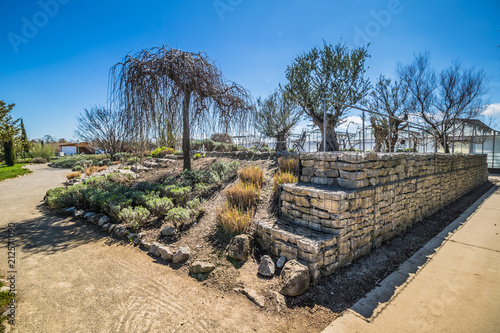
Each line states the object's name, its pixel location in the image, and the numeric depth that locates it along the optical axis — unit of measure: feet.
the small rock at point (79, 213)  17.53
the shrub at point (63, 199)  19.08
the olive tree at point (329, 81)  34.24
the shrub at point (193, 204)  15.61
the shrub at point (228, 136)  24.55
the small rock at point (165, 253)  11.21
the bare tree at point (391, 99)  49.21
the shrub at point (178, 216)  13.92
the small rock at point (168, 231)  13.21
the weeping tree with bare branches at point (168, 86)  17.58
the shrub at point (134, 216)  14.28
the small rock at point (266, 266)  9.45
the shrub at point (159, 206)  15.40
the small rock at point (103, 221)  15.62
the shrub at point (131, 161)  41.90
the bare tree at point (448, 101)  47.42
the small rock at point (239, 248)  10.53
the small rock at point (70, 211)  18.40
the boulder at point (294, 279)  8.30
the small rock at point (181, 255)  10.90
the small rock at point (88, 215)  16.86
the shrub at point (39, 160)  68.95
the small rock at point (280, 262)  9.85
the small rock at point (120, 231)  14.06
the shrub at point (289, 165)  19.03
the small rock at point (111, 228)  14.74
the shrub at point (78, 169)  44.15
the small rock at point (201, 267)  9.96
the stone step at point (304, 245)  9.12
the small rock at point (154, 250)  11.78
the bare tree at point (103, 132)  58.23
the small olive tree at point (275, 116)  50.39
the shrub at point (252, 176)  18.05
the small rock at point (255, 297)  8.00
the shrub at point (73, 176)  35.35
